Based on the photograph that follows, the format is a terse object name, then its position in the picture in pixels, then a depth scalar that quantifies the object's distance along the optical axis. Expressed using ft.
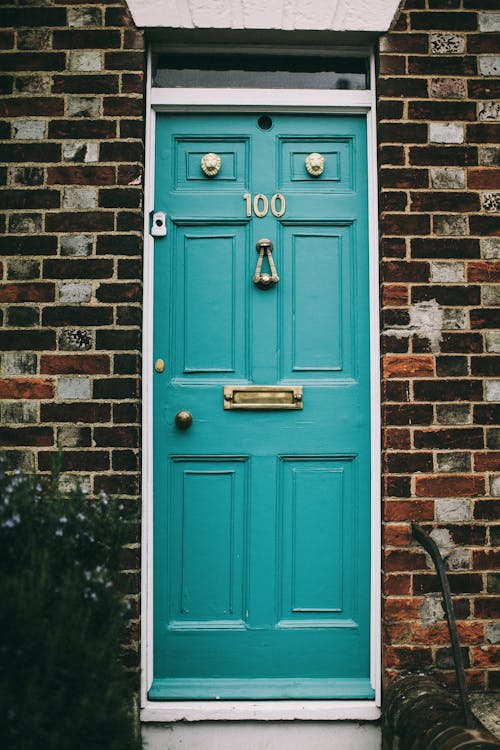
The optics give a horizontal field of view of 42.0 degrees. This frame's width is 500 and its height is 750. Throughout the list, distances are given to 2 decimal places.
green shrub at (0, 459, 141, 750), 6.42
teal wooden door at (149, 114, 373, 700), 9.79
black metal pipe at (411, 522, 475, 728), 7.62
